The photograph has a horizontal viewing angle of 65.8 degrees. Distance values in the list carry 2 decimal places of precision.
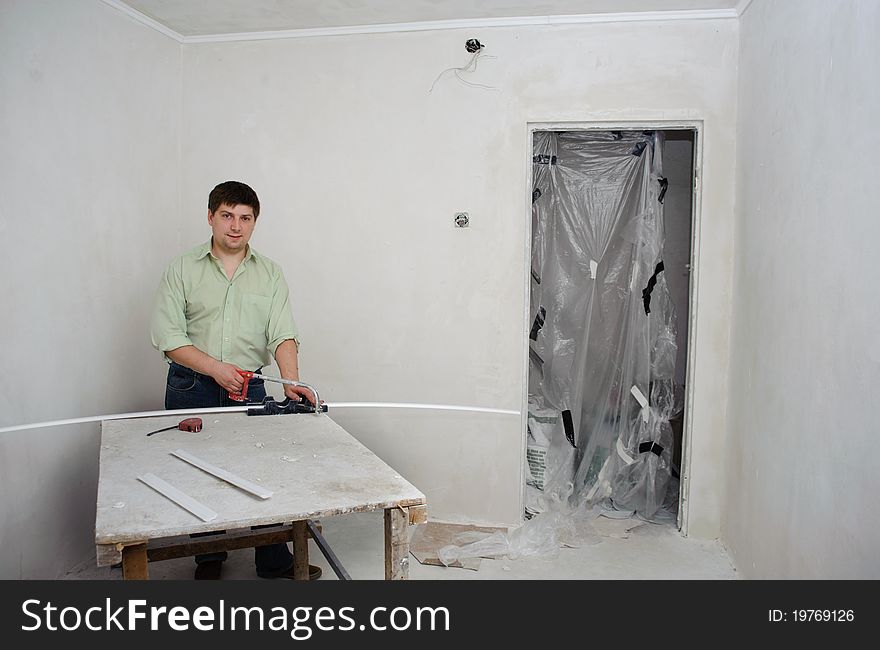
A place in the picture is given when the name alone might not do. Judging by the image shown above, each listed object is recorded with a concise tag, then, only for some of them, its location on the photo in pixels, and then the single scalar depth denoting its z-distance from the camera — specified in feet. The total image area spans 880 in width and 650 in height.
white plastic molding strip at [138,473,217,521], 4.77
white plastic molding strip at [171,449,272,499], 5.15
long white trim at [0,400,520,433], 7.76
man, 7.79
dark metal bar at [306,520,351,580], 6.42
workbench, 4.71
